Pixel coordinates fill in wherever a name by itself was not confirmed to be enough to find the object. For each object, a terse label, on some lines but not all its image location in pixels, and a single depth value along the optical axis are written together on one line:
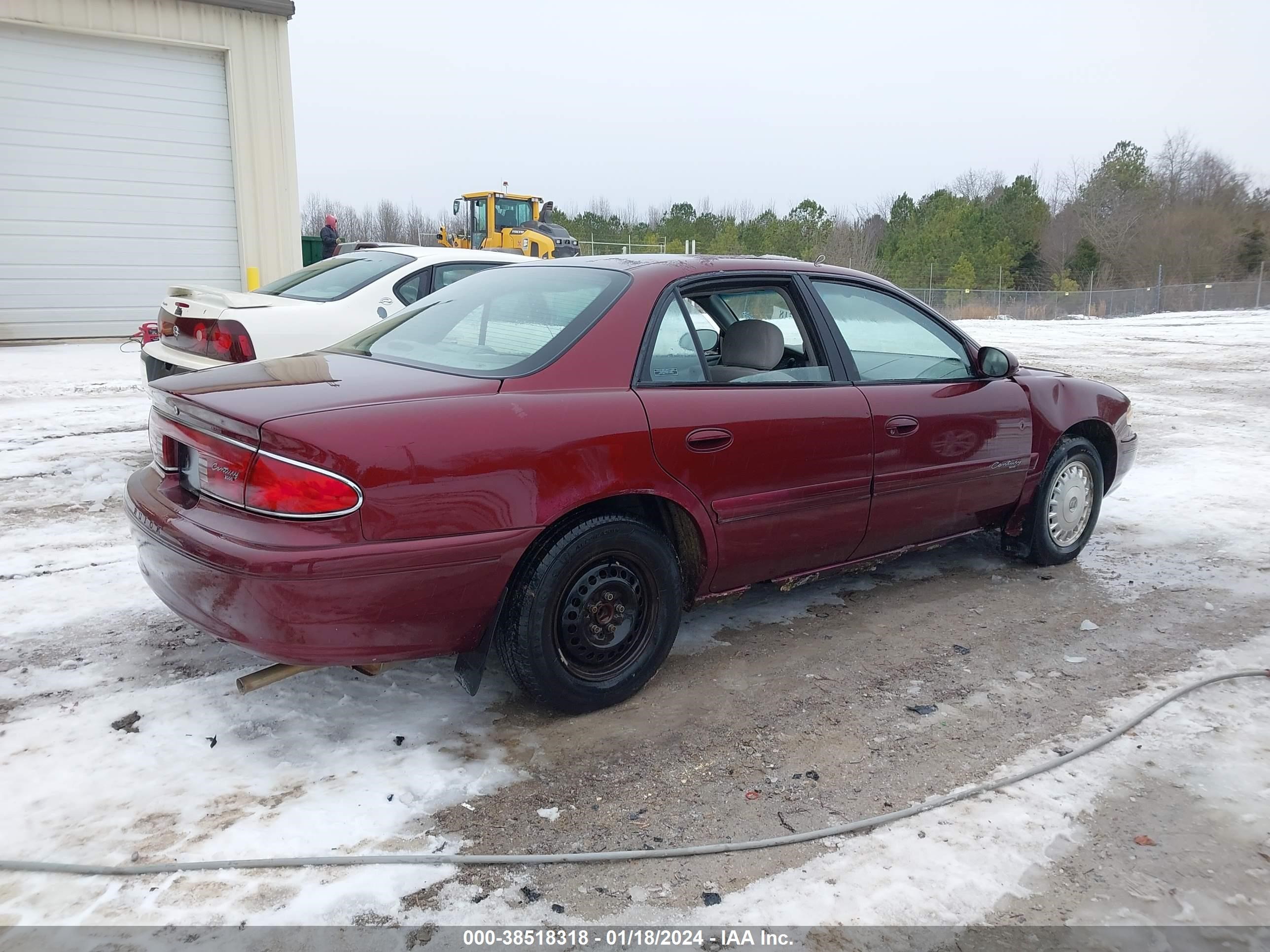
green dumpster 19.08
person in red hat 18.64
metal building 13.21
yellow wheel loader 22.36
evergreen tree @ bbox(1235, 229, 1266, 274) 46.62
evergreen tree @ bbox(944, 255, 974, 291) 45.59
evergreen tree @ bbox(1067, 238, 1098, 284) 50.50
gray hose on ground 2.32
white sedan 5.80
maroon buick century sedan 2.64
